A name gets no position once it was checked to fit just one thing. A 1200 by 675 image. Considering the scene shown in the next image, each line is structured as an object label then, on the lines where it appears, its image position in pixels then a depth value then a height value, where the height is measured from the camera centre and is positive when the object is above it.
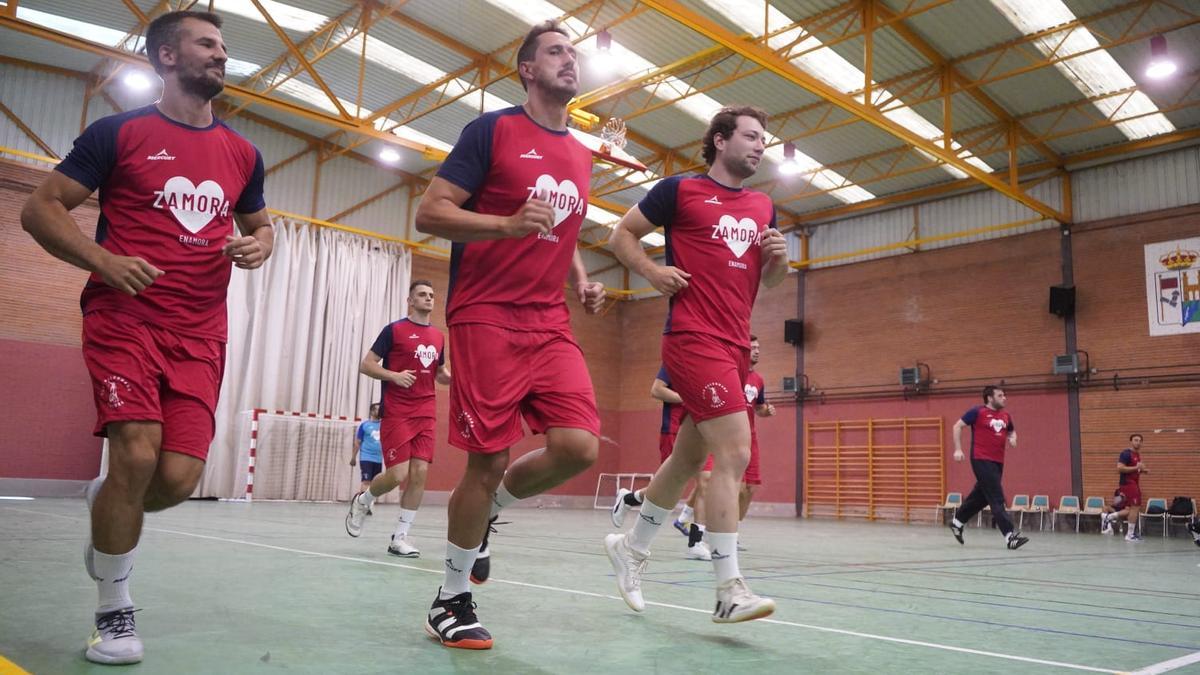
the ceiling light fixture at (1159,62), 14.16 +6.59
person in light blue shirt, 13.99 -0.03
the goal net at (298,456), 19.77 -0.22
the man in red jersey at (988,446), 11.40 +0.33
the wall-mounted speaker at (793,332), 24.53 +3.64
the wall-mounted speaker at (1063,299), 19.69 +3.86
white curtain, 19.95 +2.83
